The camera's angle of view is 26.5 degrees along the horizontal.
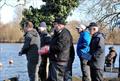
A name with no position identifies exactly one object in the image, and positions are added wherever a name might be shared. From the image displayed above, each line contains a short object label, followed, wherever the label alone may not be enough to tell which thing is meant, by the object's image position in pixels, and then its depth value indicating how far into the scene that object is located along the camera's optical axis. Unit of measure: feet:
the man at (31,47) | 24.40
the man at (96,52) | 22.68
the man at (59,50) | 21.52
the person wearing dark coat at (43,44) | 25.11
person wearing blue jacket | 23.86
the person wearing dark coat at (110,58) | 42.47
